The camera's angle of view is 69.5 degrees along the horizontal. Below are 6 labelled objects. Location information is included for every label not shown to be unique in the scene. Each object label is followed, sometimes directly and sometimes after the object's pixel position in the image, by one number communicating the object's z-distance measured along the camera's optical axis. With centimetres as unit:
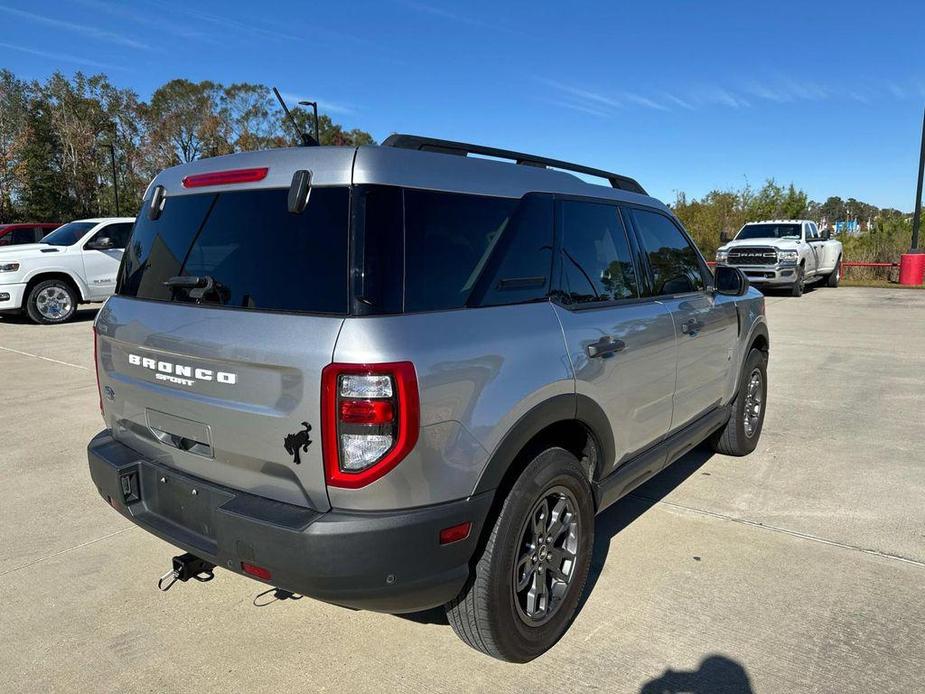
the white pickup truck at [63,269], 1174
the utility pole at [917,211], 1972
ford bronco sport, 209
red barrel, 2019
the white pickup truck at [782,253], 1731
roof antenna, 265
